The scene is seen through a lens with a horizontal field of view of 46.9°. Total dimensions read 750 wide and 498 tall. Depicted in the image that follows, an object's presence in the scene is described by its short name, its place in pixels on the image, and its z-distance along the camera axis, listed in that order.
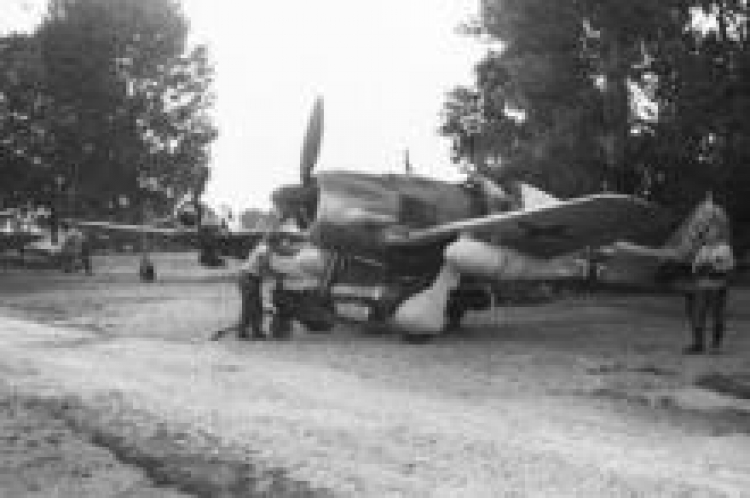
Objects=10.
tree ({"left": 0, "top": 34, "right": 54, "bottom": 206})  41.72
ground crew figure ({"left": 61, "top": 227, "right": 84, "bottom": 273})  37.38
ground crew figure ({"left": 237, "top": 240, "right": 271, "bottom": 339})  14.63
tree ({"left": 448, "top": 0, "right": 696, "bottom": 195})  21.61
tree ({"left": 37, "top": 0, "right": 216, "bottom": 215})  48.44
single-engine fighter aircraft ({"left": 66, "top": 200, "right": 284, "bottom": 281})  19.77
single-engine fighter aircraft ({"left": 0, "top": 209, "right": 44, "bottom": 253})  44.00
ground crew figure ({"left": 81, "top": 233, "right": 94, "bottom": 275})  35.92
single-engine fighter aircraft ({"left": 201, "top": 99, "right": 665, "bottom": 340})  14.05
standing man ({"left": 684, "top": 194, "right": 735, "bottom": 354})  12.24
